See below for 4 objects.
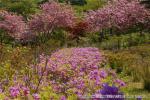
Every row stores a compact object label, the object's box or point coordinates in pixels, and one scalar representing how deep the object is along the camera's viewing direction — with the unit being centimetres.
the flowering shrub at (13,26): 4988
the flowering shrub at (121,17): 4491
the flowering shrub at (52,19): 4966
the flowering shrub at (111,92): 466
